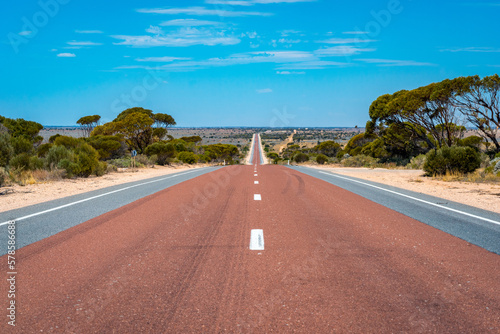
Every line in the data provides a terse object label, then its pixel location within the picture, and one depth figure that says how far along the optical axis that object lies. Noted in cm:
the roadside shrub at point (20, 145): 2258
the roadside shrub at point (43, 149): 3045
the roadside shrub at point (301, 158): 7062
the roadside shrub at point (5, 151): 2064
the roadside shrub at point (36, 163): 2108
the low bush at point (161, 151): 4444
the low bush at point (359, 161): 4453
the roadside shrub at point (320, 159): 6199
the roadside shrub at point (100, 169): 2480
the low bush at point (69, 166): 2106
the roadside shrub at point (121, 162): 3572
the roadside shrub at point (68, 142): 2707
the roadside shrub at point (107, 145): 4124
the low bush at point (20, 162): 2035
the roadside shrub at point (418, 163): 3234
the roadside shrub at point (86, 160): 2272
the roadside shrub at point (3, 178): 1686
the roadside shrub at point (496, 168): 1977
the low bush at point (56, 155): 2191
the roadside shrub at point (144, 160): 3947
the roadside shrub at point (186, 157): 5278
